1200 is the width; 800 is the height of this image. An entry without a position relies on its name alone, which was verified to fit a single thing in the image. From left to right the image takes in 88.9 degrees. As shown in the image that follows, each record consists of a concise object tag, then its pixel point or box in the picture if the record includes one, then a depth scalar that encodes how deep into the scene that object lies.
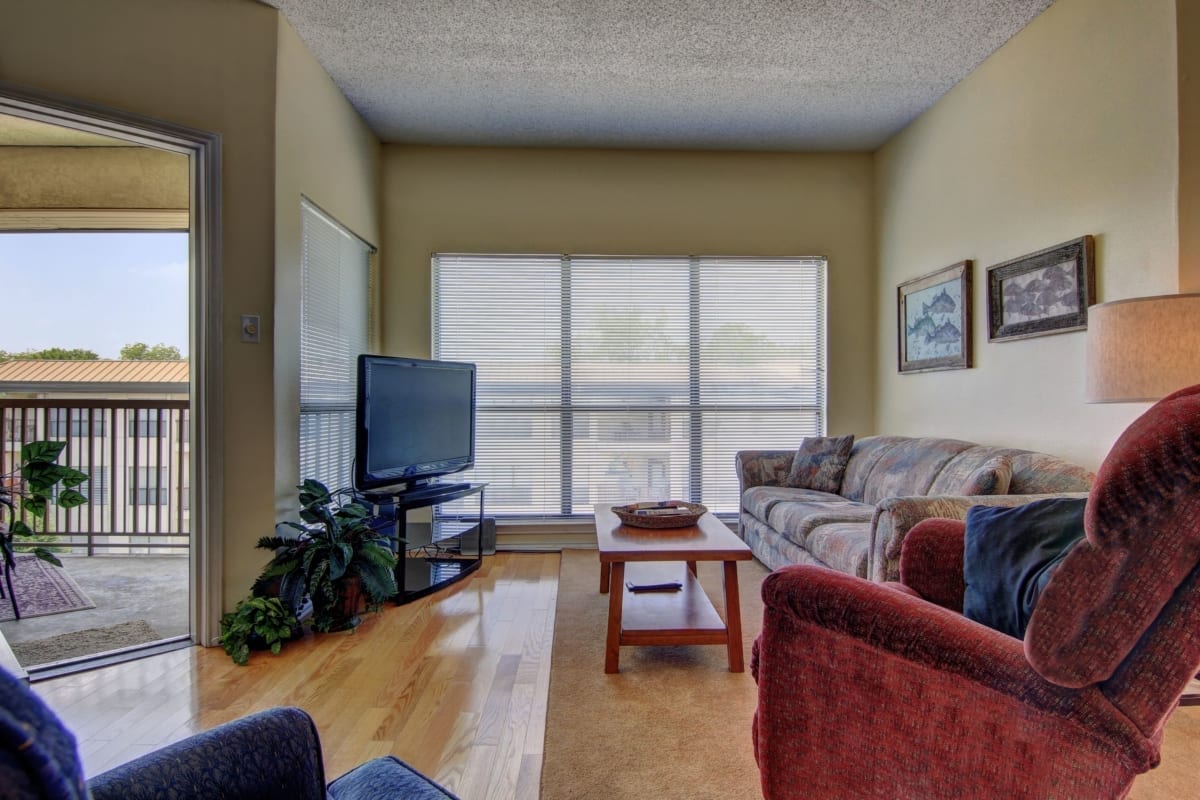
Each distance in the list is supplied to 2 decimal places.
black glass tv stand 3.23
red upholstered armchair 0.90
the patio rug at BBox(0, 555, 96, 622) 3.04
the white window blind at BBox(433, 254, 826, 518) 4.46
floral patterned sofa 2.14
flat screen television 3.13
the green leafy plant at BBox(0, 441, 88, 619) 2.50
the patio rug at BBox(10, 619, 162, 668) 2.49
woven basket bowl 2.69
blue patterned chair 0.73
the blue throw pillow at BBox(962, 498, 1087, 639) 1.19
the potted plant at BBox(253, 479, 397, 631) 2.64
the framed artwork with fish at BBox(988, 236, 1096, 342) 2.62
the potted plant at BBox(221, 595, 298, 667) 2.50
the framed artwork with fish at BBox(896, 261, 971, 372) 3.44
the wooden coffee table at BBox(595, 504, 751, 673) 2.32
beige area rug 1.66
